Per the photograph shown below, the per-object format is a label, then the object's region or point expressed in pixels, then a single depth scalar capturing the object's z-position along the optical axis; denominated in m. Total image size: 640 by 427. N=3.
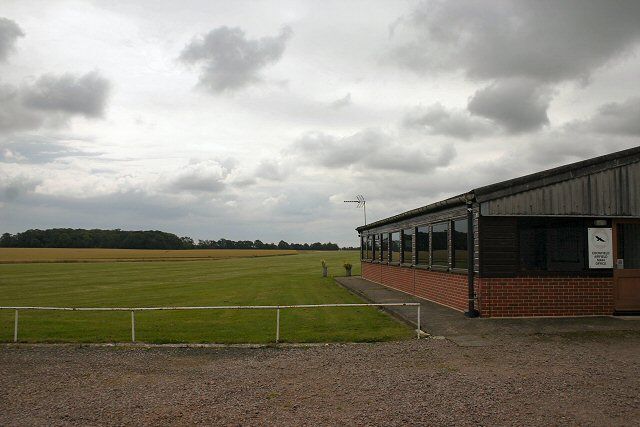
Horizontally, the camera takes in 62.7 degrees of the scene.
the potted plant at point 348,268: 37.44
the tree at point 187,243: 128.85
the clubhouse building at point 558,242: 13.37
